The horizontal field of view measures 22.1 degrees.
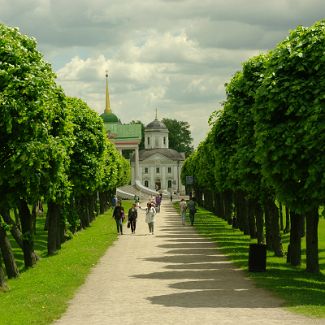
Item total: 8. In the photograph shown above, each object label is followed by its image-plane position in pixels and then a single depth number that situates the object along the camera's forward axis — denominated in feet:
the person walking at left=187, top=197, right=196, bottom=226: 176.91
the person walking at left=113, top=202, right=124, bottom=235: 152.35
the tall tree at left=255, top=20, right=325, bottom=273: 67.46
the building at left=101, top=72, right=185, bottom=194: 567.18
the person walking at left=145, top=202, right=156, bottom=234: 153.28
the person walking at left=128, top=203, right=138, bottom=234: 156.56
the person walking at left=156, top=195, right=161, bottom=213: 264.83
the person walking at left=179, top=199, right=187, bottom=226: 179.42
